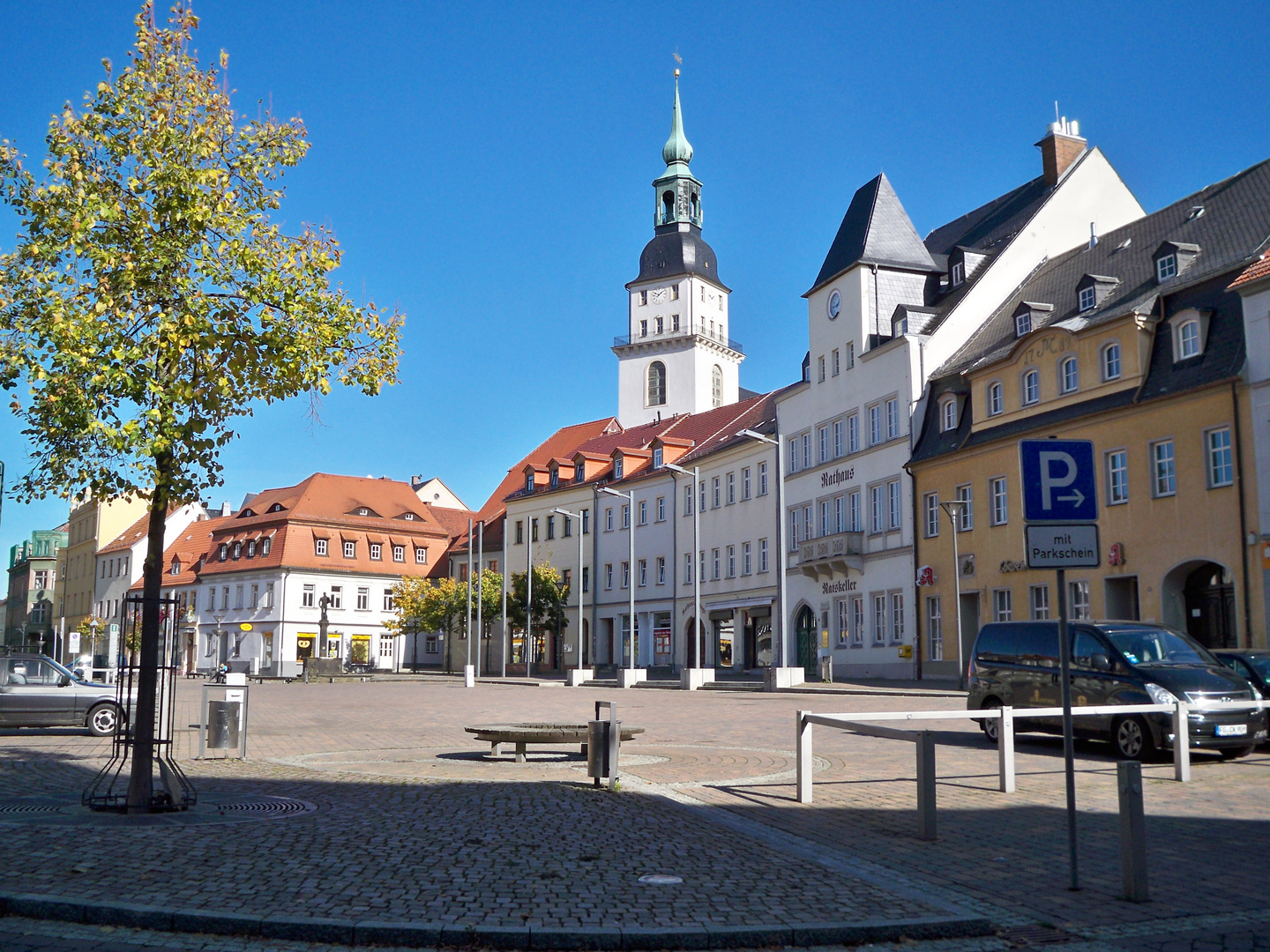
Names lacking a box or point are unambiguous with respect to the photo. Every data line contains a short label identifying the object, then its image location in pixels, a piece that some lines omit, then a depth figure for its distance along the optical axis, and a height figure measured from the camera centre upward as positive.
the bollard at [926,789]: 9.87 -1.29
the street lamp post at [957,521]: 40.59 +3.55
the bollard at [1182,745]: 13.45 -1.28
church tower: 94.00 +22.84
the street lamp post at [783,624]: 40.59 +0.11
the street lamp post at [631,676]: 49.66 -1.90
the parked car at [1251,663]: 18.59 -0.57
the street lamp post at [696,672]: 44.91 -1.57
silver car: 21.48 -1.14
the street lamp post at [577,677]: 54.31 -2.07
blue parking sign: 8.15 +0.96
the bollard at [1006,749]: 12.55 -1.25
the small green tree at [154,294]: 10.71 +3.08
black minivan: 15.42 -0.72
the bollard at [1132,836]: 7.61 -1.30
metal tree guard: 11.00 -1.31
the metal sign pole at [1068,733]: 7.86 -0.67
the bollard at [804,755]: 12.02 -1.24
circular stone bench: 15.36 -1.29
